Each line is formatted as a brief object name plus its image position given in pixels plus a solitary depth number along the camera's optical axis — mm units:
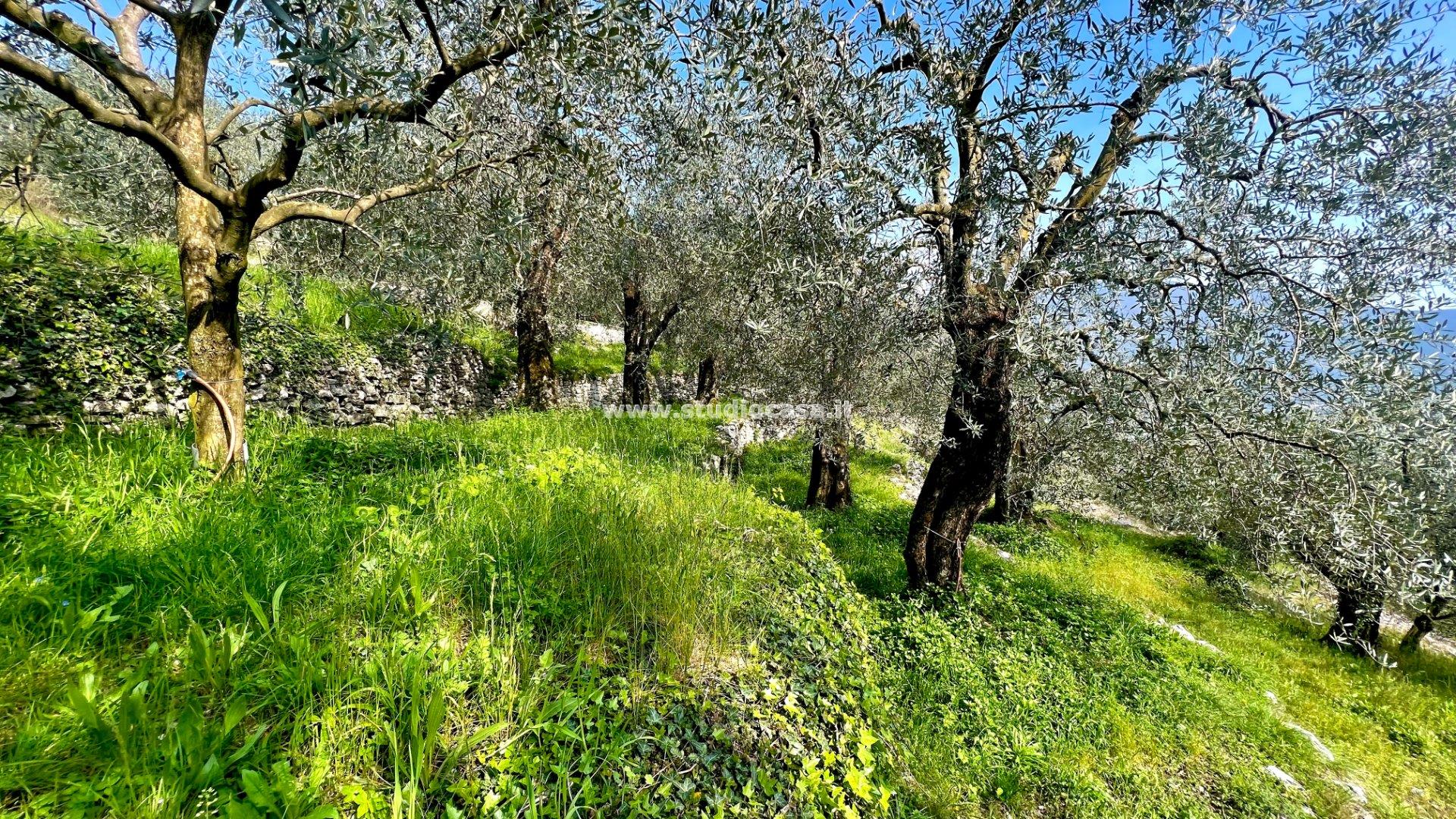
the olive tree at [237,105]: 3258
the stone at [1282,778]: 5020
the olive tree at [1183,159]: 3721
